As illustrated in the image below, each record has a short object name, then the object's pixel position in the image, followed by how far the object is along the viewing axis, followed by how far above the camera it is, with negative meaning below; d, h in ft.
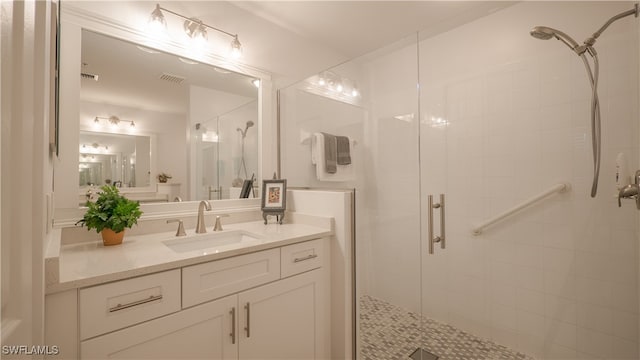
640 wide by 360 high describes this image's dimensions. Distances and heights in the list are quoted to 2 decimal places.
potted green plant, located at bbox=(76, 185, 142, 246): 3.92 -0.43
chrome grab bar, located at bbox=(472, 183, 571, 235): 5.19 -0.46
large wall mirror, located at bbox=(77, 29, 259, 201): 4.58 +1.28
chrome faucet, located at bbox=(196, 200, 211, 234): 5.04 -0.70
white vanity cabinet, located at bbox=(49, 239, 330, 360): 2.91 -1.67
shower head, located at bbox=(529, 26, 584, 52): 4.74 +2.68
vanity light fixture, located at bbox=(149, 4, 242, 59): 4.97 +3.19
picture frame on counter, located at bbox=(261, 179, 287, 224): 5.99 -0.29
